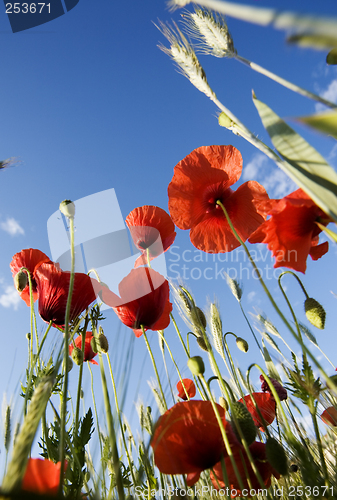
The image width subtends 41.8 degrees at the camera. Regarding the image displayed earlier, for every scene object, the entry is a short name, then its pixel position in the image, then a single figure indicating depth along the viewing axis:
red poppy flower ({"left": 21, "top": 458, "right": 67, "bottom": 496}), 0.25
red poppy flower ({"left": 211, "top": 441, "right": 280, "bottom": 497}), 0.30
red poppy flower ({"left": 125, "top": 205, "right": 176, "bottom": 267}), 0.43
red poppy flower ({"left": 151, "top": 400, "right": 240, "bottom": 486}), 0.28
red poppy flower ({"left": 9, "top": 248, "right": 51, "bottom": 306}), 0.44
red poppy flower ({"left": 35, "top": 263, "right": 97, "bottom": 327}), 0.35
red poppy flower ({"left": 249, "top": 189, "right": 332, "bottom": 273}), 0.28
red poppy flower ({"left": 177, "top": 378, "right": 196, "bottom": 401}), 0.48
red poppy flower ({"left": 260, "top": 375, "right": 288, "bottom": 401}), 0.40
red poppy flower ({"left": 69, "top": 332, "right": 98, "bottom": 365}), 0.44
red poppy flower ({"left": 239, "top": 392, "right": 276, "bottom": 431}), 0.37
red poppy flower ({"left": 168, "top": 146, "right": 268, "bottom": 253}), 0.39
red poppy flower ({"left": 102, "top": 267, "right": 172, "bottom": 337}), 0.35
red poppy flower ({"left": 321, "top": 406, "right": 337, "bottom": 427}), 0.34
